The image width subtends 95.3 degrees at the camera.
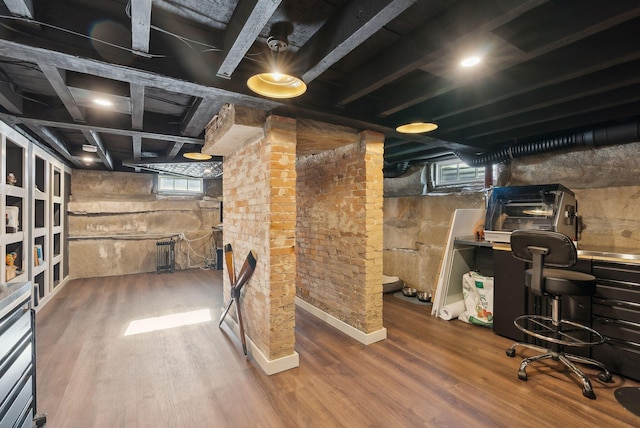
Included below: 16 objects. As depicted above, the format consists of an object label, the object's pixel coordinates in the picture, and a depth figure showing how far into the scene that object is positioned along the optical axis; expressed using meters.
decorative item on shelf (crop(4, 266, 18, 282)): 3.25
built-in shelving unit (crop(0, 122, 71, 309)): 3.33
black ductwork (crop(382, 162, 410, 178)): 5.45
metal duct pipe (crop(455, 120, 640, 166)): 2.90
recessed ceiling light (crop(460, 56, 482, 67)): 1.85
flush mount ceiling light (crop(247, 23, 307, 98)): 1.79
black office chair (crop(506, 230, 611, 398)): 2.25
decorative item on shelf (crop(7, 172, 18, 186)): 3.39
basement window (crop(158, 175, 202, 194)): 7.23
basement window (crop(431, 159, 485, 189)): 4.80
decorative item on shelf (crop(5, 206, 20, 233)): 3.38
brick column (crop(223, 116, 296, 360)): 2.54
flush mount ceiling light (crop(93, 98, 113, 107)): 2.65
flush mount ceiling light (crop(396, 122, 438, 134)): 3.00
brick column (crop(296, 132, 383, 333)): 3.10
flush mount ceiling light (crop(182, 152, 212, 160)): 4.48
